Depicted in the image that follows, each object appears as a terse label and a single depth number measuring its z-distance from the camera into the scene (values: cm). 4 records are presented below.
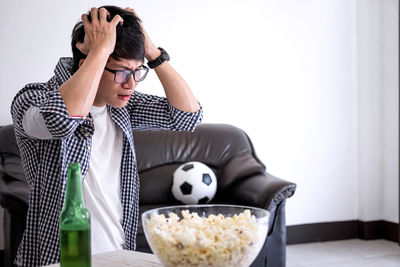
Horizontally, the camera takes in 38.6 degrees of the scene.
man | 152
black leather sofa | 291
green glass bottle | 117
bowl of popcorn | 112
